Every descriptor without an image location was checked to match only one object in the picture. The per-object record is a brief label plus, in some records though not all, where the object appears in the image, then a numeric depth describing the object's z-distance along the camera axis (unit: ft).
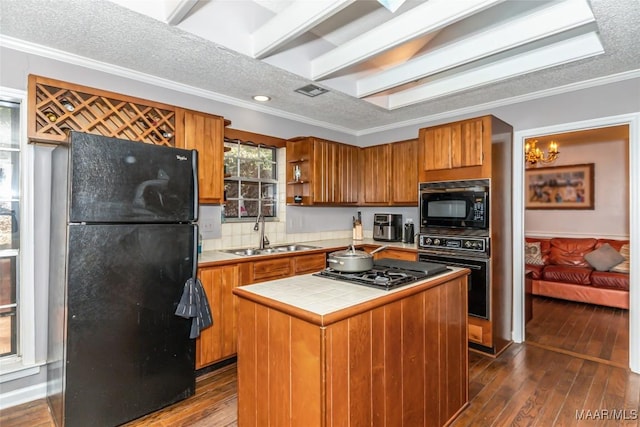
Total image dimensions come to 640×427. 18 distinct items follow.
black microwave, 10.19
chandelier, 14.85
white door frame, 9.00
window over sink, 11.93
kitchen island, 4.31
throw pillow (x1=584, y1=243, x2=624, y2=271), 14.49
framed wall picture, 17.31
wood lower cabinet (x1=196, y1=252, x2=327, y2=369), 8.70
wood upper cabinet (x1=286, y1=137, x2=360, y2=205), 12.89
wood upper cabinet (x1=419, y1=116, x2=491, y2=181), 10.14
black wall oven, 10.07
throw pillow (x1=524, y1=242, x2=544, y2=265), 16.34
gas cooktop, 5.59
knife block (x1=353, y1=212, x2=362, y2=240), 15.30
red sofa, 13.87
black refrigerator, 6.21
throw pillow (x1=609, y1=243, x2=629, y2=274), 14.20
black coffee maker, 14.01
